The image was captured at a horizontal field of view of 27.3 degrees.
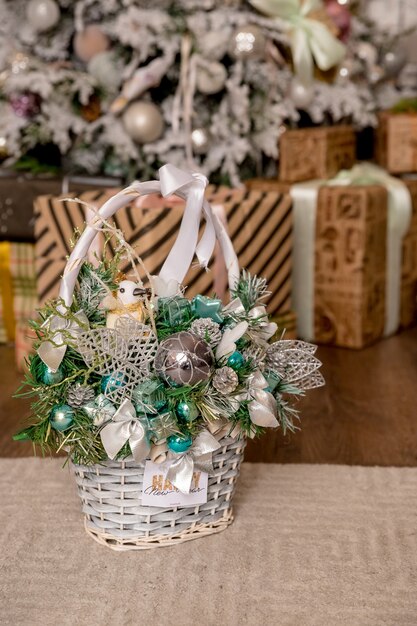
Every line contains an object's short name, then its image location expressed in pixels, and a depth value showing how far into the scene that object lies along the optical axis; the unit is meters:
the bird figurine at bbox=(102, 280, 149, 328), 1.24
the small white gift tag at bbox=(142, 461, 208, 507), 1.23
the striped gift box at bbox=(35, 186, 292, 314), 2.04
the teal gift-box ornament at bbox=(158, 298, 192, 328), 1.25
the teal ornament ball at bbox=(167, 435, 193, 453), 1.20
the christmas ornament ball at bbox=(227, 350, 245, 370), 1.23
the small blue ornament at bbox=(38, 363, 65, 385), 1.20
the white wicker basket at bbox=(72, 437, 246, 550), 1.25
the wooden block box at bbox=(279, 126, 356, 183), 2.64
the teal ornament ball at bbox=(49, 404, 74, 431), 1.20
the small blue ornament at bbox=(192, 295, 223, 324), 1.26
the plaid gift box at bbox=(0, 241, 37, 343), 2.39
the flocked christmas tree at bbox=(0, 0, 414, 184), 2.50
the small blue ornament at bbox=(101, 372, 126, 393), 1.20
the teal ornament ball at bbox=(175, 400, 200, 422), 1.19
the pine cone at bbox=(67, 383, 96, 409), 1.20
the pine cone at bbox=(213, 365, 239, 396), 1.21
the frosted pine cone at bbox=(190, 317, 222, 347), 1.23
